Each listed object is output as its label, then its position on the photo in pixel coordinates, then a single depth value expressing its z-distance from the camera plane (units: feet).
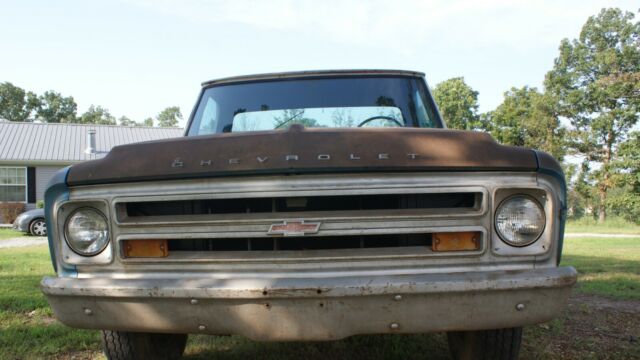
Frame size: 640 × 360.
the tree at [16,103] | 211.41
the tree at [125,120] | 291.17
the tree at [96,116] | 240.75
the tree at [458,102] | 159.74
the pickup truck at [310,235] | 6.49
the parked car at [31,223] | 49.11
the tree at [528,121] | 123.54
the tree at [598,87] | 115.55
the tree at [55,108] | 224.12
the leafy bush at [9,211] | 67.92
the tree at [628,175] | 86.07
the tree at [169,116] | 291.99
